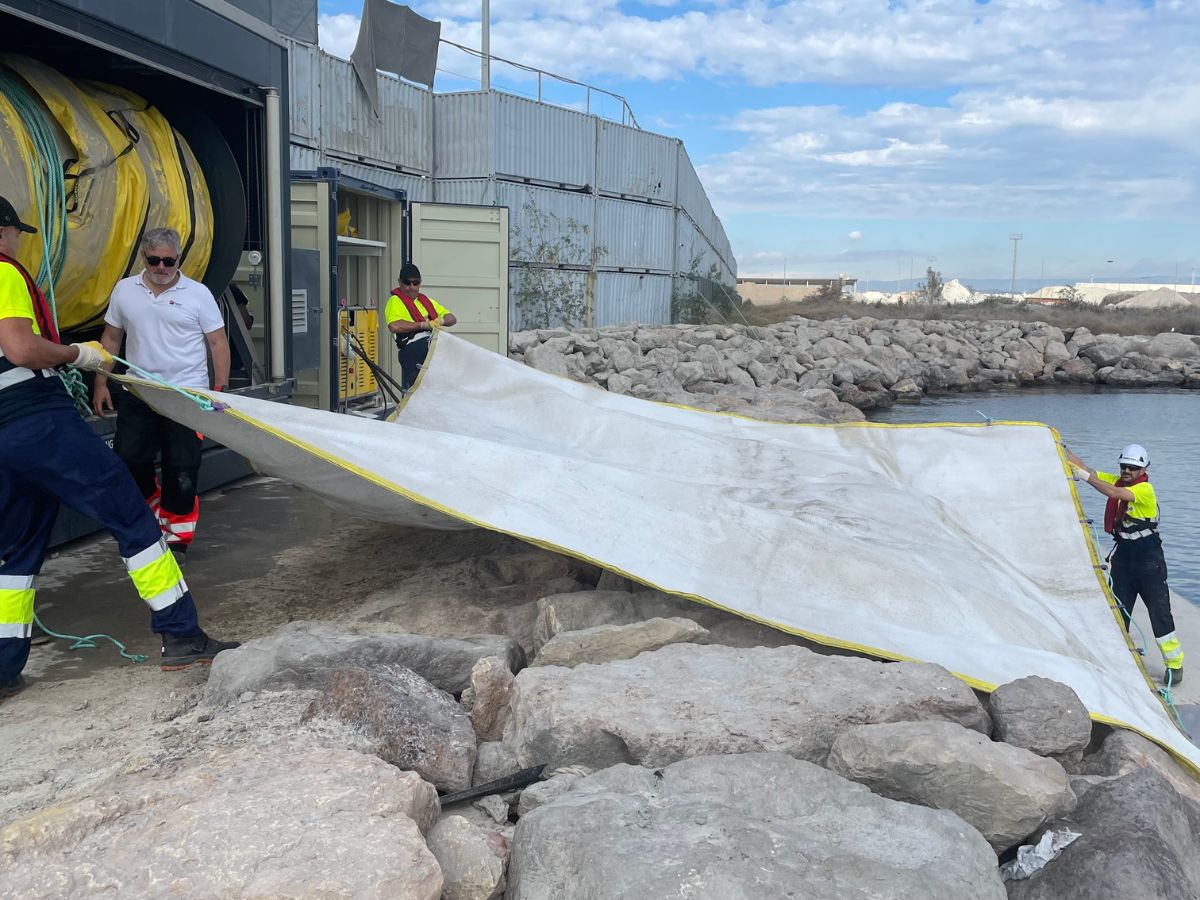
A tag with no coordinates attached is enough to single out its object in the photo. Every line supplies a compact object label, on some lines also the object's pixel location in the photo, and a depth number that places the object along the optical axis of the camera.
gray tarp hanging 16.75
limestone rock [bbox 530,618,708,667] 3.69
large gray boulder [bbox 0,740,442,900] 2.18
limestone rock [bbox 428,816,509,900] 2.47
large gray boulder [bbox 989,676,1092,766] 3.38
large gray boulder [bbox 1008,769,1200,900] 2.63
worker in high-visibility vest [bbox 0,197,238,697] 3.50
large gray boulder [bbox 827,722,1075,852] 2.83
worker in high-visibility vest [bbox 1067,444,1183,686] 6.04
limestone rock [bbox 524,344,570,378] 14.58
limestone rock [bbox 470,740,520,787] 3.11
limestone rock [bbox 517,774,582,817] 2.85
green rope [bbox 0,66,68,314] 4.83
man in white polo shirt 4.59
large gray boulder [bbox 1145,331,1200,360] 26.67
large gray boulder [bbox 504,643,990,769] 3.07
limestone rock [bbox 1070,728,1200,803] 3.58
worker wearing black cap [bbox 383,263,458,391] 8.14
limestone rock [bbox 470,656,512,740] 3.33
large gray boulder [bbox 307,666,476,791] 2.94
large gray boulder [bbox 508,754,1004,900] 2.28
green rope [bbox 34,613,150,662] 4.01
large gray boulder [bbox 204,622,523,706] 3.39
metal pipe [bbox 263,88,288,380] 6.36
